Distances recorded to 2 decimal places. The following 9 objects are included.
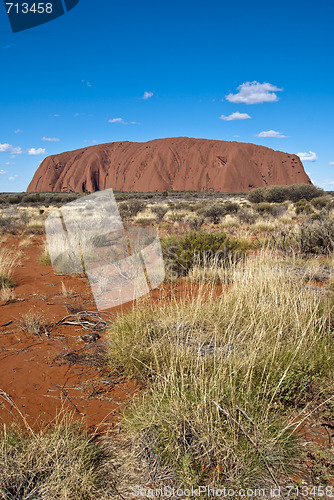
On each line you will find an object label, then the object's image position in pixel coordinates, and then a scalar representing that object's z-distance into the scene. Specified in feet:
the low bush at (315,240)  25.22
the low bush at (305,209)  56.61
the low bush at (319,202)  66.45
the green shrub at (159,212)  52.19
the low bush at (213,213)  50.72
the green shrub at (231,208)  59.15
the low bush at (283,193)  80.79
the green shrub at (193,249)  21.74
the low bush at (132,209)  56.87
